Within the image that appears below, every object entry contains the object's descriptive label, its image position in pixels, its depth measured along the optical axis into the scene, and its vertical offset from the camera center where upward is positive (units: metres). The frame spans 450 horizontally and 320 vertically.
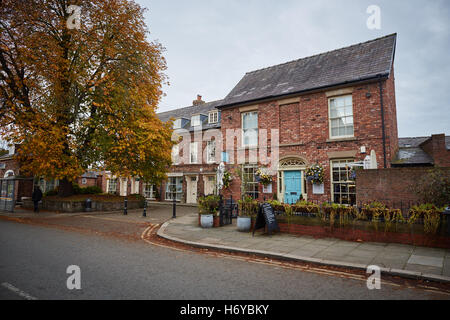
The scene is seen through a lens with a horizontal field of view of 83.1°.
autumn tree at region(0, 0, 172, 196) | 13.85 +5.94
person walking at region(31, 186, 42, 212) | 16.52 -1.00
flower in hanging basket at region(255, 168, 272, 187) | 14.65 +0.35
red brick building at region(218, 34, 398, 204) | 12.32 +3.44
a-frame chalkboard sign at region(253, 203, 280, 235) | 8.68 -1.25
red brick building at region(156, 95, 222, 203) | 21.94 +2.16
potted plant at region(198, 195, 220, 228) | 10.45 -1.14
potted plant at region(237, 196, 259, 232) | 9.55 -1.18
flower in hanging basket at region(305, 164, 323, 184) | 12.87 +0.46
